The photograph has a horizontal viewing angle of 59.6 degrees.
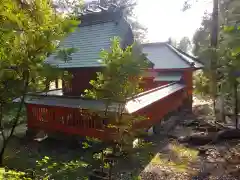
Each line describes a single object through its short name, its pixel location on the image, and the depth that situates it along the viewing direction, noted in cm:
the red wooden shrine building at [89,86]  822
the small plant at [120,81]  431
